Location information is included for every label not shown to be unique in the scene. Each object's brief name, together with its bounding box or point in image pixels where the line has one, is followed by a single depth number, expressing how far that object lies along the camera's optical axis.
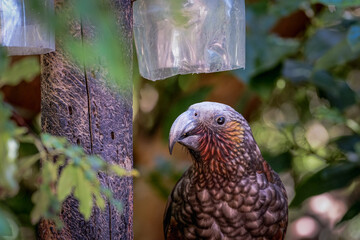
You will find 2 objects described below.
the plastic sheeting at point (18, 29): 3.41
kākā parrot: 5.29
